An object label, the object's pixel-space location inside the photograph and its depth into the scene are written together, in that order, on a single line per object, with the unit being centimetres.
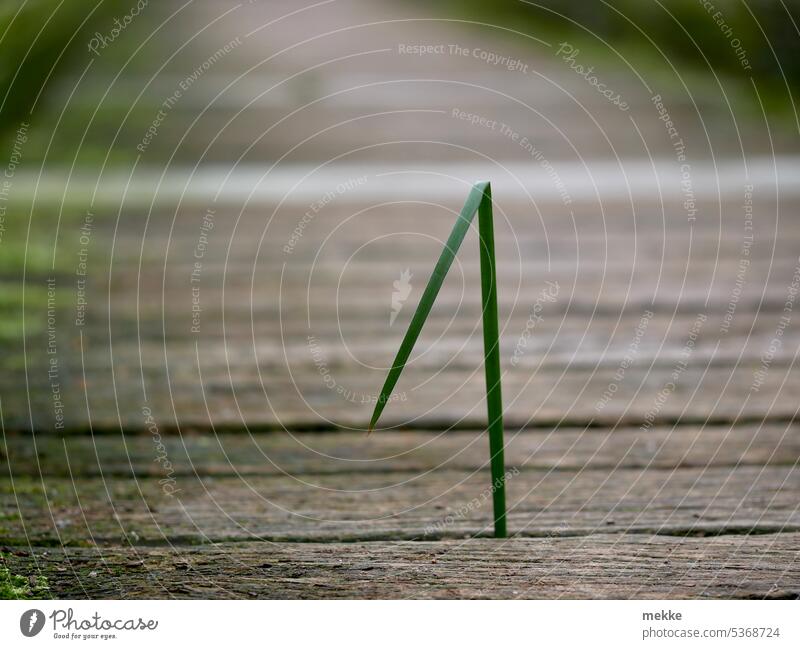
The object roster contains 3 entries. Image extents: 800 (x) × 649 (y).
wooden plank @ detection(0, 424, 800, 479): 82
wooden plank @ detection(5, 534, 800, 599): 72
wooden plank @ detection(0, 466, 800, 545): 76
